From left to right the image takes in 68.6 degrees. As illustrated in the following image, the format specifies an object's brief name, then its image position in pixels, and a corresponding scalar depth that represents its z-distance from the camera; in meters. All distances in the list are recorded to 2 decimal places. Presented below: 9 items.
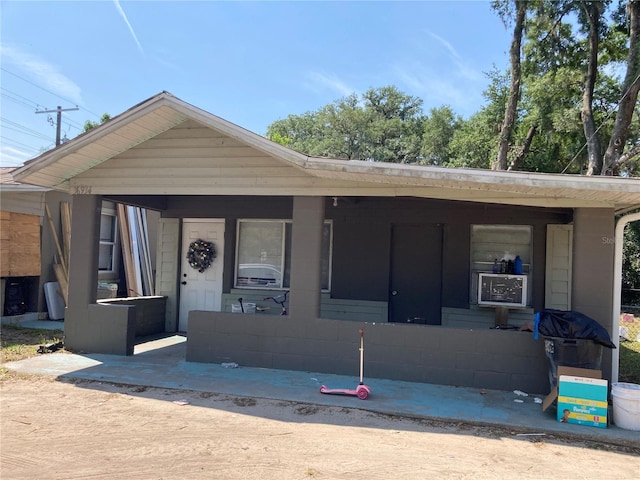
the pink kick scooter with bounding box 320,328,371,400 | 5.45
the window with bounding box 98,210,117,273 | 12.47
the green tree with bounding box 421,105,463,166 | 26.75
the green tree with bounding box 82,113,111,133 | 26.93
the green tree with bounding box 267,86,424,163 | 30.83
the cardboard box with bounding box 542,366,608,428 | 4.84
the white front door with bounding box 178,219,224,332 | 9.55
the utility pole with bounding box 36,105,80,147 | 27.15
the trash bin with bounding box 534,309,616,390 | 5.11
